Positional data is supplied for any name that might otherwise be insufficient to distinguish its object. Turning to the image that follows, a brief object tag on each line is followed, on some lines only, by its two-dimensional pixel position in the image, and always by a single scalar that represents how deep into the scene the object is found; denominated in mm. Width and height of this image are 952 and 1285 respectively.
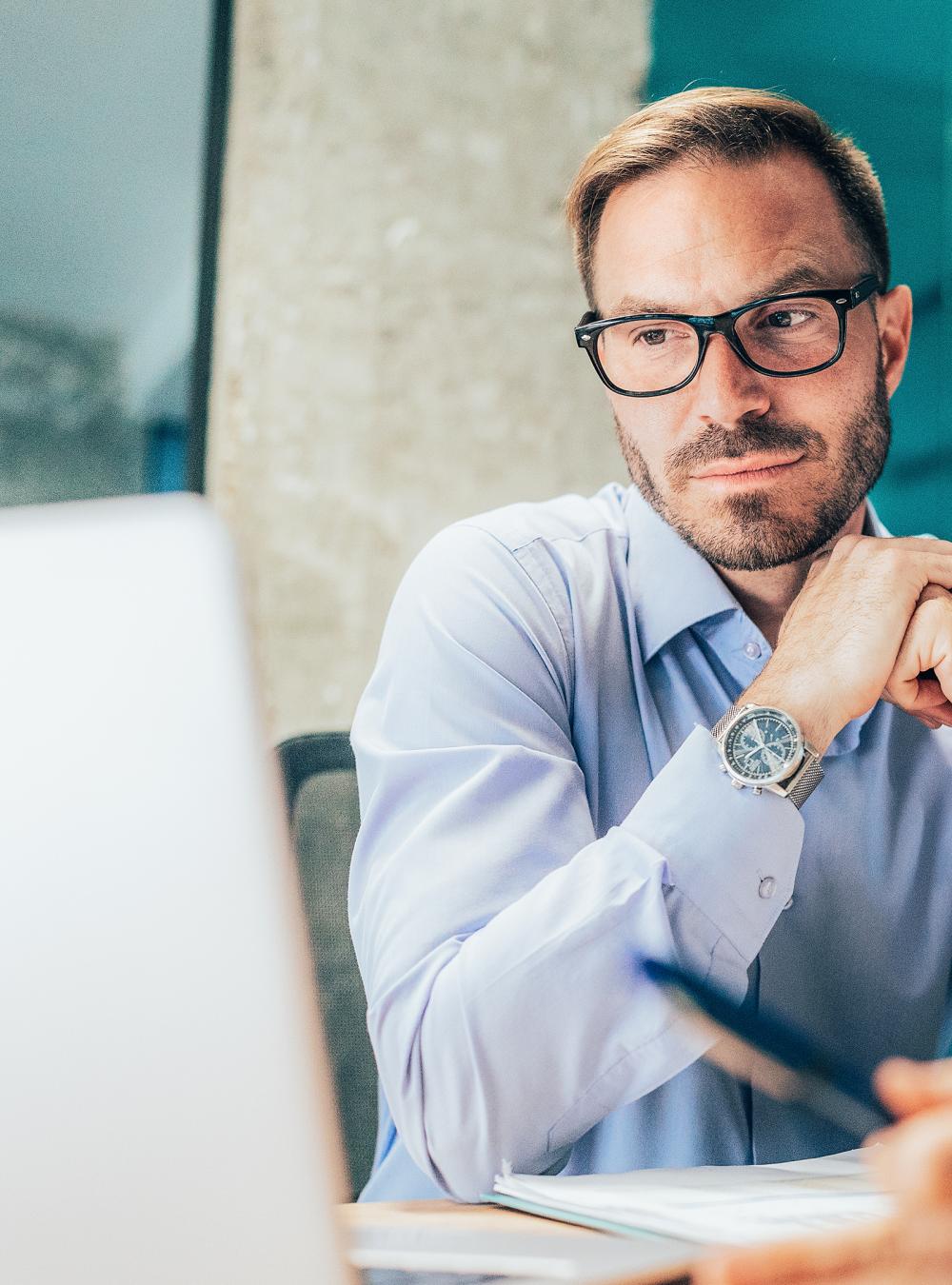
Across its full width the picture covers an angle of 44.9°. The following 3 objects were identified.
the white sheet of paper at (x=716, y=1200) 473
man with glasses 771
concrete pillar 1969
